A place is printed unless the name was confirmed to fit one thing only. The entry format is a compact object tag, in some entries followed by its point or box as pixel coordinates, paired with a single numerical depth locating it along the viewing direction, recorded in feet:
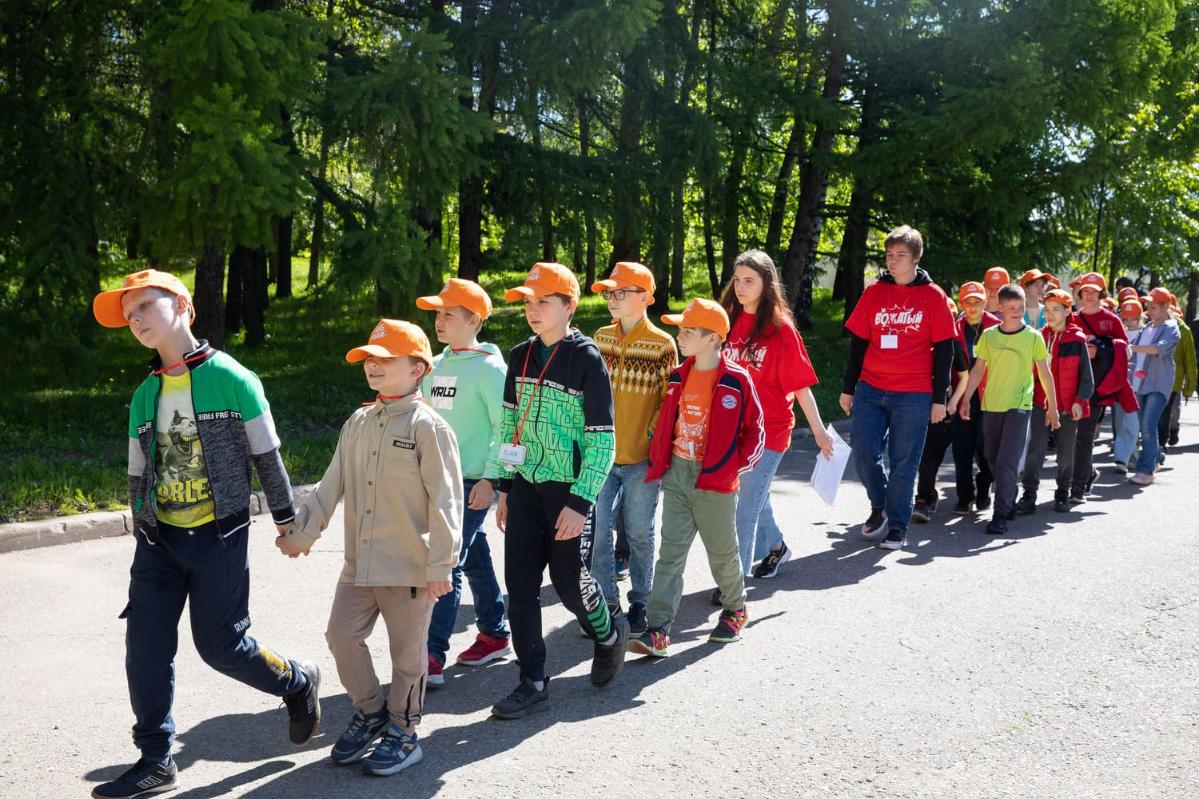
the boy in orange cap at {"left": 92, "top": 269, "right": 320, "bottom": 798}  13.07
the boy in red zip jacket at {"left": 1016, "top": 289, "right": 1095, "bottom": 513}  31.30
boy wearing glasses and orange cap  18.81
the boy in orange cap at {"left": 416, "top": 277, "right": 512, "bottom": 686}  16.61
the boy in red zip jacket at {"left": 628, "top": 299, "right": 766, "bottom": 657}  17.90
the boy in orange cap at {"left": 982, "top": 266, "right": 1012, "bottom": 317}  33.06
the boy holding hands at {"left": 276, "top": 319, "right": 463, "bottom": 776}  13.48
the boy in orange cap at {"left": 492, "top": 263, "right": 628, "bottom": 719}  15.51
